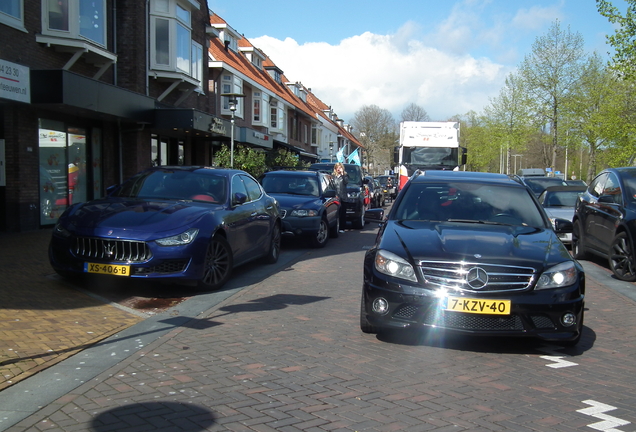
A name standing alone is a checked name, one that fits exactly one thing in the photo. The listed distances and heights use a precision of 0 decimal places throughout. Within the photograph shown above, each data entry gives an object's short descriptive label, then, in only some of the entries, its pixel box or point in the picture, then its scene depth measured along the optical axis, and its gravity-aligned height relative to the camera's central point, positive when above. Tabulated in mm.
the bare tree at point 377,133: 76938 +5158
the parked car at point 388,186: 38625 -813
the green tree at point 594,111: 31172 +3826
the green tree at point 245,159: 20703 +385
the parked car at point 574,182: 21945 -205
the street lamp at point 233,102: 18458 +2138
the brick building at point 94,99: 13203 +1686
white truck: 23016 +1023
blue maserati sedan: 7000 -741
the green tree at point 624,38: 22453 +5268
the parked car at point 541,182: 19531 -189
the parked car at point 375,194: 24897 -911
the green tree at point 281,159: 26016 +570
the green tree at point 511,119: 43500 +4655
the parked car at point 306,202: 12305 -641
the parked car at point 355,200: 17875 -807
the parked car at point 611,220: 9125 -711
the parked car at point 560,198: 14148 -511
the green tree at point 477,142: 62925 +3781
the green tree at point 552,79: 41250 +6698
